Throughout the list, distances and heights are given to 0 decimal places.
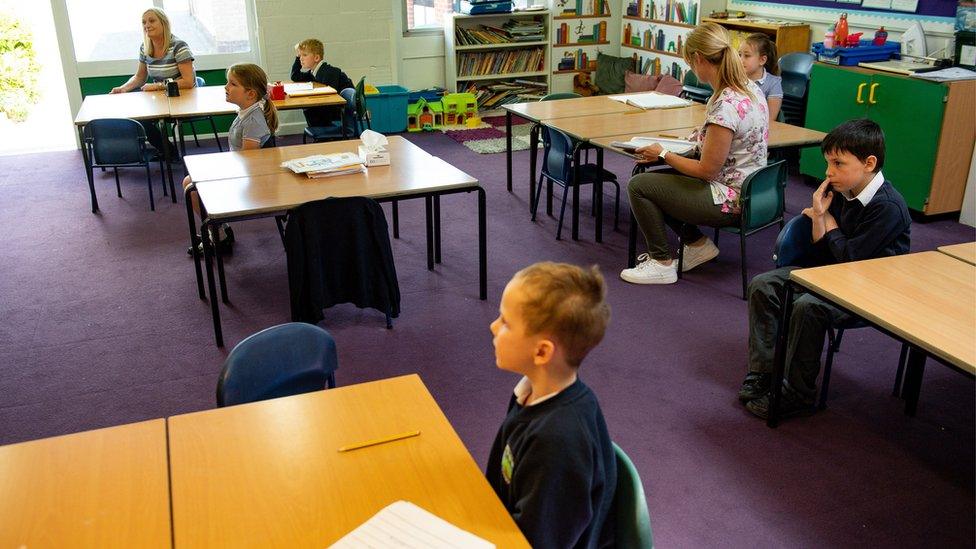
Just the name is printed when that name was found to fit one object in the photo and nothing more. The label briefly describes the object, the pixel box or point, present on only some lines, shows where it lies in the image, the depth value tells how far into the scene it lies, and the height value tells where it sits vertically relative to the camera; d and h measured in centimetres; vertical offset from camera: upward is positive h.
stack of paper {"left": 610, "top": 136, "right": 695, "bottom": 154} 443 -83
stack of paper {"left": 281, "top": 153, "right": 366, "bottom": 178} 406 -84
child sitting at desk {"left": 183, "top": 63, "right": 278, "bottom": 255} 455 -66
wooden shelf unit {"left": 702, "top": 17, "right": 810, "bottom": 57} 646 -43
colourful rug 739 -135
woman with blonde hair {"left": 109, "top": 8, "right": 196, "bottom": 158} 643 -56
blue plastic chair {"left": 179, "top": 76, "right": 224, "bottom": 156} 639 -117
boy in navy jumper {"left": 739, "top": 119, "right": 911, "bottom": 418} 304 -92
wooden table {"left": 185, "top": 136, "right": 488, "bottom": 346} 363 -89
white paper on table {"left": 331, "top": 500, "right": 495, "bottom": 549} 153 -96
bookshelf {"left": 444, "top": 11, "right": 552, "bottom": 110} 845 -73
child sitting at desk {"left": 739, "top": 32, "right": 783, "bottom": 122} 522 -52
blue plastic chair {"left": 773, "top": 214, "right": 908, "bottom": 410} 335 -101
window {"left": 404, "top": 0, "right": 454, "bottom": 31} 860 -31
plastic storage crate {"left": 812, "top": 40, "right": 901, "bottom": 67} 571 -49
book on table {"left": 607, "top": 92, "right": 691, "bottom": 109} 551 -77
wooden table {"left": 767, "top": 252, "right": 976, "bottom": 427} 232 -92
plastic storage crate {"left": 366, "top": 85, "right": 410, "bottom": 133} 779 -113
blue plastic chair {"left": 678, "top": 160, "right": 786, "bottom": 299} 412 -105
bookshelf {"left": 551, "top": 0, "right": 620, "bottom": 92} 875 -56
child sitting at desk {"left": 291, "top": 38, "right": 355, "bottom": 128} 648 -68
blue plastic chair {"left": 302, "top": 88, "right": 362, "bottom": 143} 613 -104
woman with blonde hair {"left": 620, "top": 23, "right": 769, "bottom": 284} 405 -87
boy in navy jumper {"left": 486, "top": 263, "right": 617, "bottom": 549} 161 -80
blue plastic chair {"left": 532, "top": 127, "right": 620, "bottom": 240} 491 -106
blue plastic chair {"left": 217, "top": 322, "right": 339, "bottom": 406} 220 -97
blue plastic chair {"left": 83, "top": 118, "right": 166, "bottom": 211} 548 -99
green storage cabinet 518 -83
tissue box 422 -83
